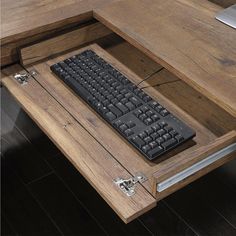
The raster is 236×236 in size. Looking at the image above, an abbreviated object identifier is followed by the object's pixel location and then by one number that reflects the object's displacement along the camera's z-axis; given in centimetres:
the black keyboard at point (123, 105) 181
